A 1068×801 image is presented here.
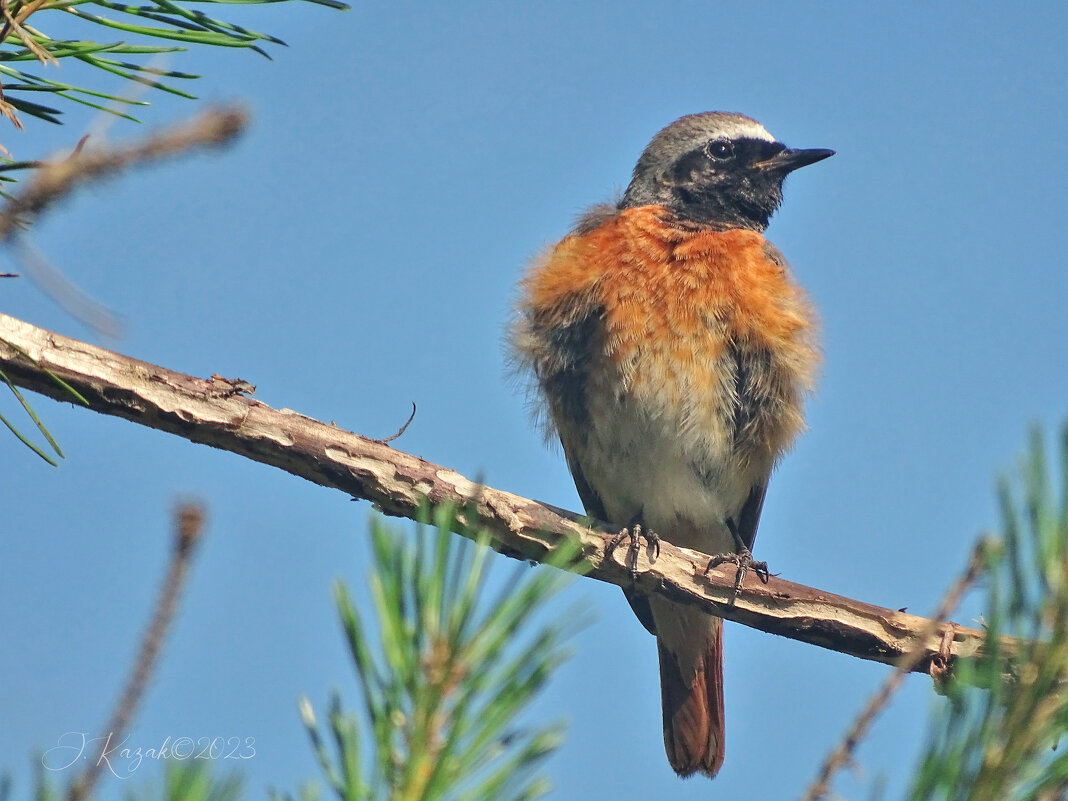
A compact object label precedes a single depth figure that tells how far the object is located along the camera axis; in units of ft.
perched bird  10.61
